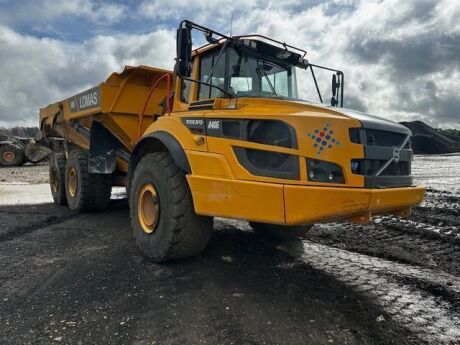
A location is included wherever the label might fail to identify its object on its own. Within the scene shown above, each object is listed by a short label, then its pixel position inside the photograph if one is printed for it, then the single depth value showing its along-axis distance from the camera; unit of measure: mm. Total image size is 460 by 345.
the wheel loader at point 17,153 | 23484
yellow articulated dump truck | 3385
